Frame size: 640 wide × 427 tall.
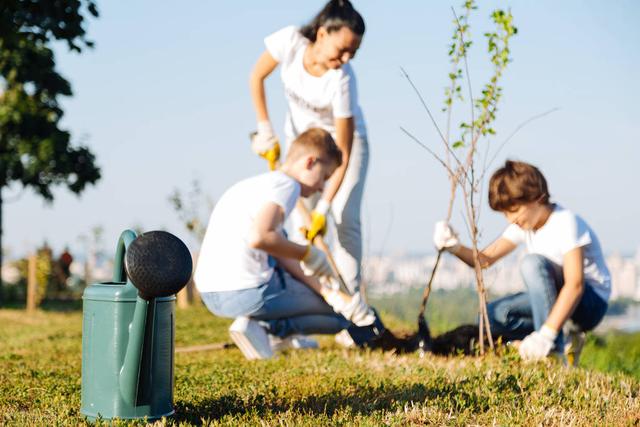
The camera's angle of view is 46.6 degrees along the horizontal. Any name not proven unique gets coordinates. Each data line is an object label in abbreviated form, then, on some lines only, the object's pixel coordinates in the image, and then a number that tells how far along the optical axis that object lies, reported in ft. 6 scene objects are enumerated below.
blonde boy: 13.23
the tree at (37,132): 39.17
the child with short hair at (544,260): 13.62
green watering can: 7.54
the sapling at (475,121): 13.85
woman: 14.78
